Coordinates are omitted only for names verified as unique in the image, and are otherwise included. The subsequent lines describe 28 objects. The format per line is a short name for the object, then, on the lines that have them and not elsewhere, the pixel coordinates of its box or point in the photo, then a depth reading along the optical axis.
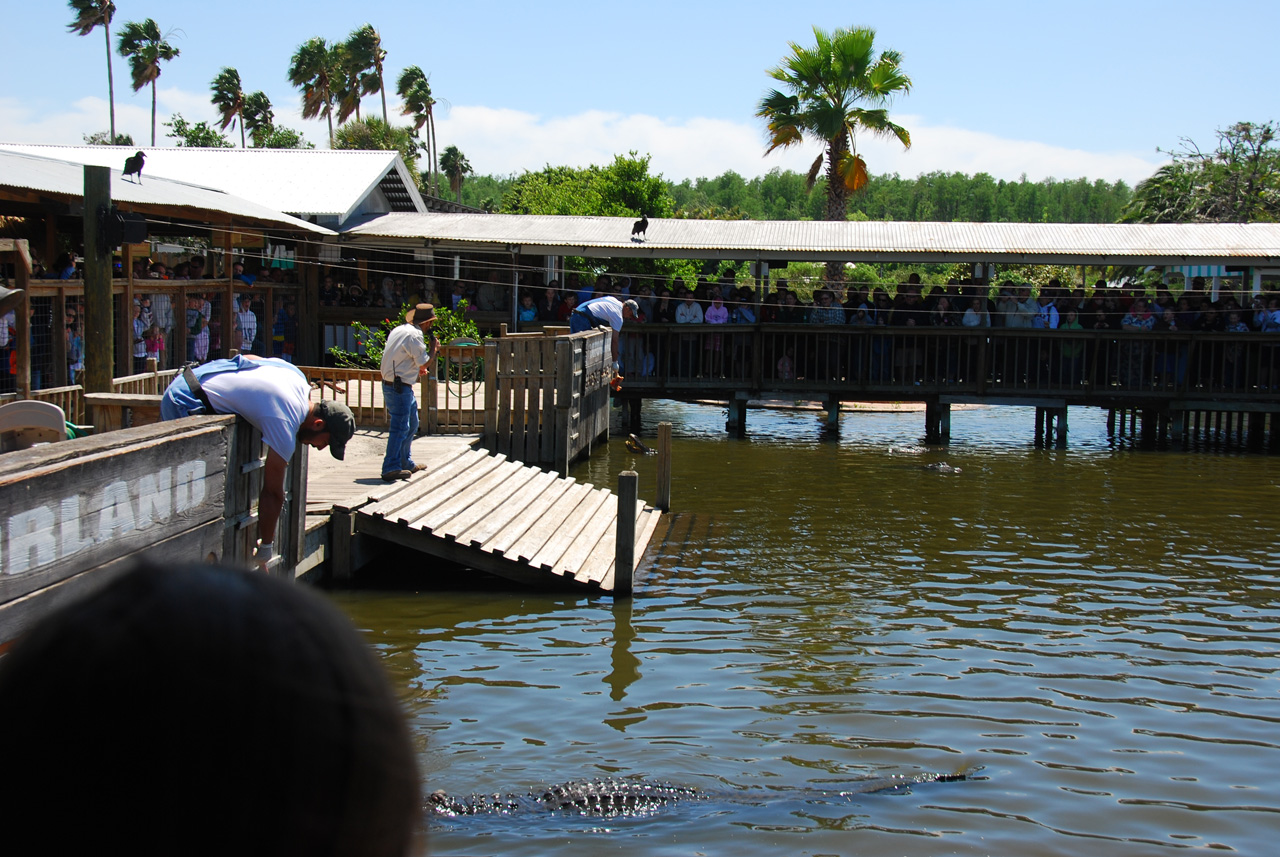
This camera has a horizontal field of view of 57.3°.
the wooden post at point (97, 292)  8.06
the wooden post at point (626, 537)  10.55
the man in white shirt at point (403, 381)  11.38
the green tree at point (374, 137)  46.50
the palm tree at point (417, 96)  61.03
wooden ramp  10.56
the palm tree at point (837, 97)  28.89
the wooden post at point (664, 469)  14.47
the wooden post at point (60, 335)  13.02
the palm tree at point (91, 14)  61.97
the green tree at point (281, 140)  62.53
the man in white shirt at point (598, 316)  18.11
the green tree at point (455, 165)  66.19
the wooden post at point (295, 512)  8.59
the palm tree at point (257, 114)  64.56
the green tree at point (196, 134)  59.28
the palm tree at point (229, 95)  63.19
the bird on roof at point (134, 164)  15.07
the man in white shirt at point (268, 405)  7.05
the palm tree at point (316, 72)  61.75
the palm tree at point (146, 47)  65.06
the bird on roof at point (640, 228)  22.96
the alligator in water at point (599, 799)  6.31
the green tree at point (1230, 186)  37.16
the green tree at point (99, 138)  68.89
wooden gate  15.62
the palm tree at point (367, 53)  59.38
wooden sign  4.89
